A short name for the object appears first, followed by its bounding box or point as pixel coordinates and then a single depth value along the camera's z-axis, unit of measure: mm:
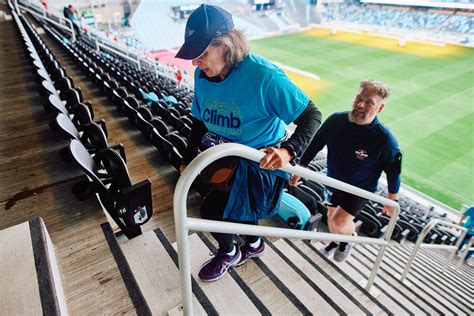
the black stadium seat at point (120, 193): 1776
